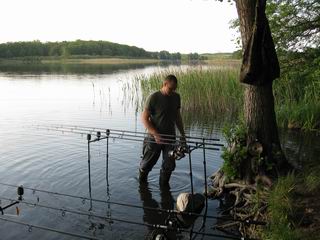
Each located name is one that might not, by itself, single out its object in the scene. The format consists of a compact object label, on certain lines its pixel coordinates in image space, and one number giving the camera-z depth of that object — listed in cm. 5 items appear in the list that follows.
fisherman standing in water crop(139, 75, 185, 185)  764
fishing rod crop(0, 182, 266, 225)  529
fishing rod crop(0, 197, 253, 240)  506
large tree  690
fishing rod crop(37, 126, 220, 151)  724
